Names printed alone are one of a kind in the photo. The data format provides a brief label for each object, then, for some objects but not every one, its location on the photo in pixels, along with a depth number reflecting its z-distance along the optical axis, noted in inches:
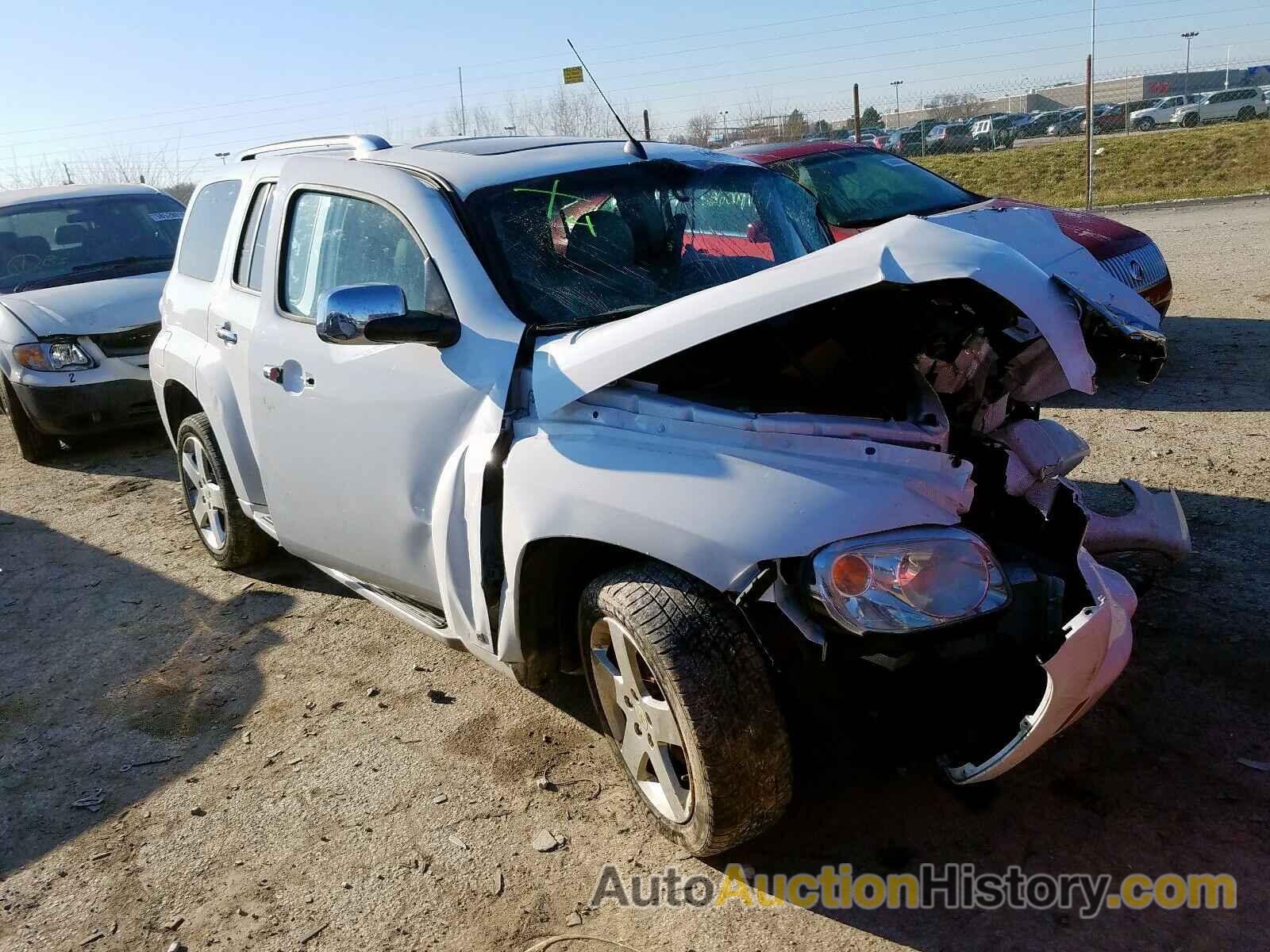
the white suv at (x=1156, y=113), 1362.0
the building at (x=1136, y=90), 1544.0
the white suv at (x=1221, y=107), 1243.2
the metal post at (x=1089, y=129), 638.5
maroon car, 277.9
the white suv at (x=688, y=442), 97.4
